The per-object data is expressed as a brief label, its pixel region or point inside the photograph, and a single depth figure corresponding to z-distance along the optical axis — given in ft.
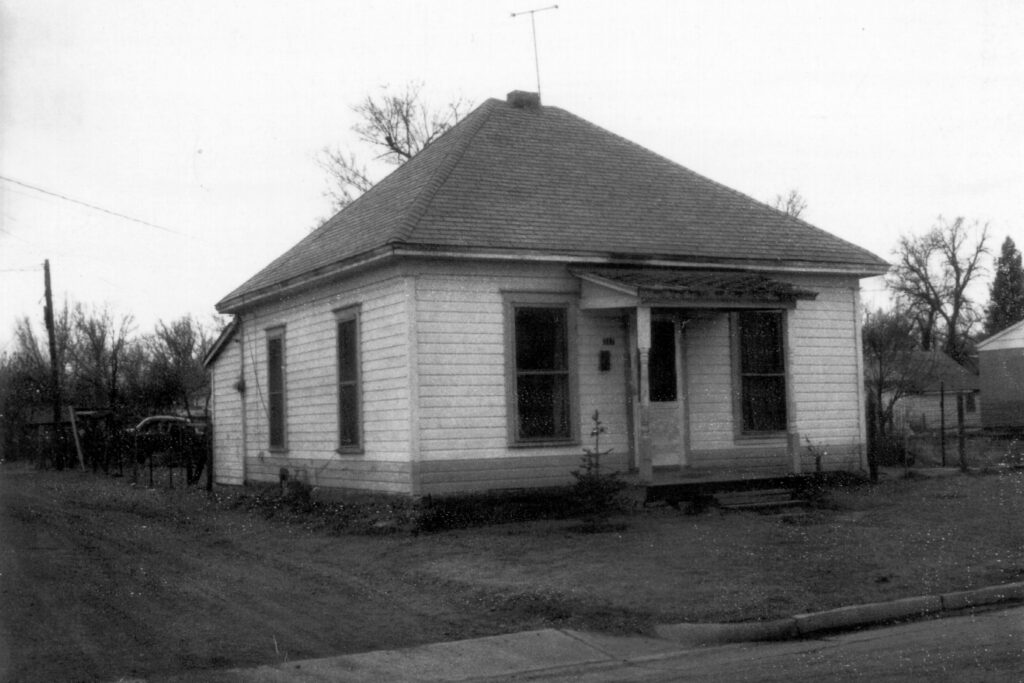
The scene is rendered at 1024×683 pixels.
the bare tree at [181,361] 148.97
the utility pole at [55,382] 118.11
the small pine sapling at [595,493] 45.91
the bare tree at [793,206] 184.24
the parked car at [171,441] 81.25
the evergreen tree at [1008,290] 209.87
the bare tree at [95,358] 152.56
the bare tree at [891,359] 101.09
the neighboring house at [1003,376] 134.82
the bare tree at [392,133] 136.26
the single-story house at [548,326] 49.42
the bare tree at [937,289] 225.15
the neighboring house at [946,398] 181.27
